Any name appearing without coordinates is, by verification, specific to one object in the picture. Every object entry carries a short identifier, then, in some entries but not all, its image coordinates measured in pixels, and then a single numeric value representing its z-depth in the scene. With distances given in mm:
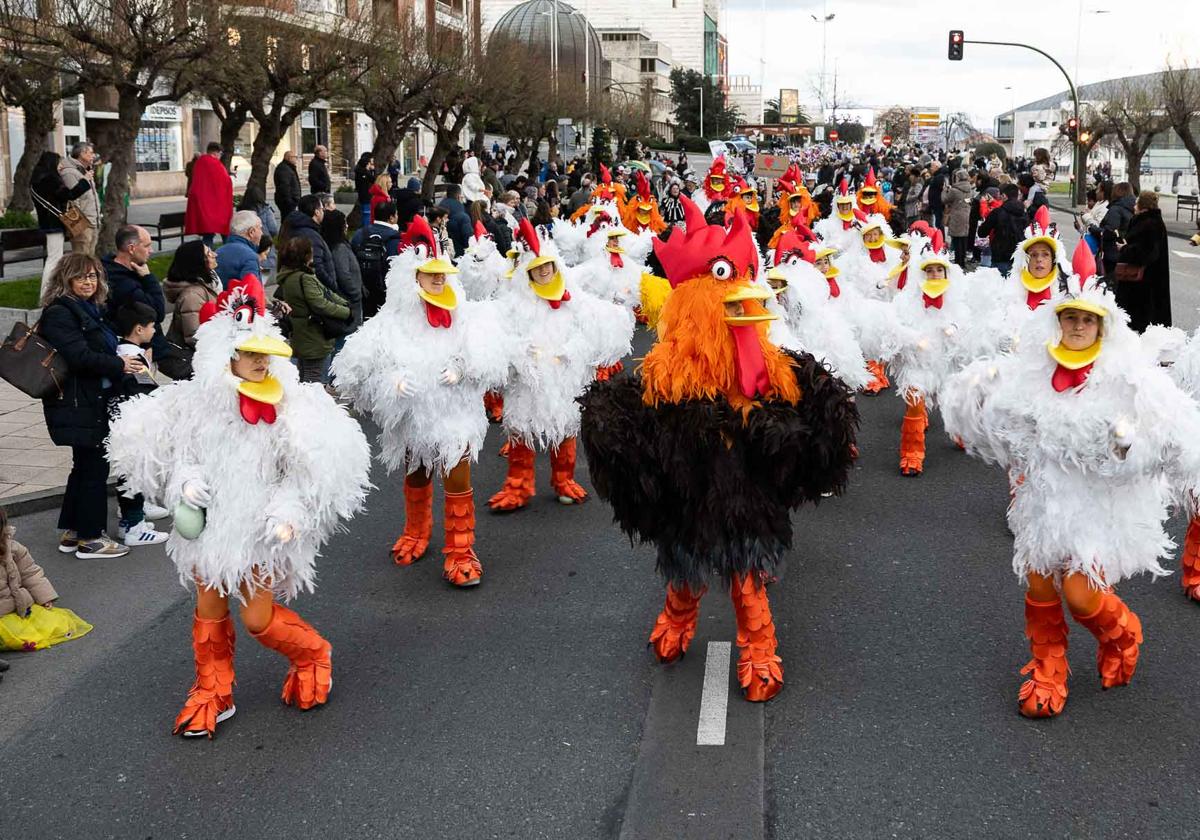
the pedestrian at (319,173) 22203
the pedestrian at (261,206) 19148
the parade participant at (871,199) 16250
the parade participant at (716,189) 22125
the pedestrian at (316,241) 10664
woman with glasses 6945
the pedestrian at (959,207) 21297
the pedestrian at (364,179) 22616
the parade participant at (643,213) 17656
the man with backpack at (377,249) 12250
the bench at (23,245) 16172
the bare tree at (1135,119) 48156
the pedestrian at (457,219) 15266
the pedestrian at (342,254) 11352
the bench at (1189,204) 37969
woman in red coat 15164
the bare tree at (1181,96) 43312
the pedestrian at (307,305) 9500
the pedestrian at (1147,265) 12070
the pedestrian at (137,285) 7754
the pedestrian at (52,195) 14172
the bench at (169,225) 21672
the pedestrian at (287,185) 19391
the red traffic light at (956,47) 40500
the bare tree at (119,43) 14961
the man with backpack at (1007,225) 17625
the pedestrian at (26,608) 6023
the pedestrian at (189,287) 8523
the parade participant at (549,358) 7777
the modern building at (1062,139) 65225
